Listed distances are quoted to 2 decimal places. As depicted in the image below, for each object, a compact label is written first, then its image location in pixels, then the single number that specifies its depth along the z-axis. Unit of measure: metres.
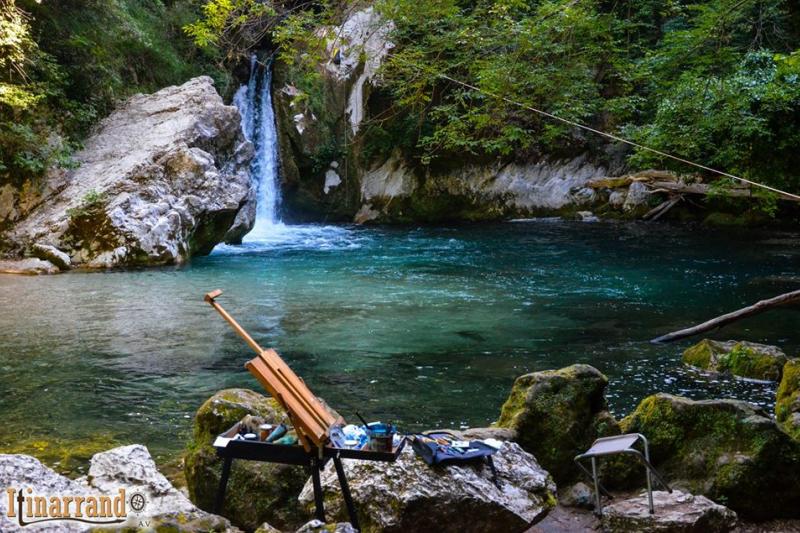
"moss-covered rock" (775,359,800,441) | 4.98
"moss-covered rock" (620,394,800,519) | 4.25
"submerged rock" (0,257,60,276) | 12.68
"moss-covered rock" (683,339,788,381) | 6.80
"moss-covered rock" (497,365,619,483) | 4.68
